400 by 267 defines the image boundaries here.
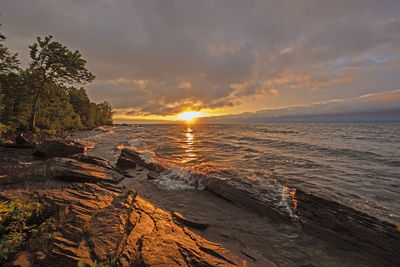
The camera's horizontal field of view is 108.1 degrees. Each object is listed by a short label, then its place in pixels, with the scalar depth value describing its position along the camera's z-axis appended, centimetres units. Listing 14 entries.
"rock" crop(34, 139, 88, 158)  1198
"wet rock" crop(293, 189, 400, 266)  414
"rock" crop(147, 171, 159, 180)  931
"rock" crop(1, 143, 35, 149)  1425
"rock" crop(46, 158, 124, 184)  654
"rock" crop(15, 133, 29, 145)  1539
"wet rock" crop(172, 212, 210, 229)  504
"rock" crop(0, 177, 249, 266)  292
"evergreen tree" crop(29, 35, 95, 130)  2334
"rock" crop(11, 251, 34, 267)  250
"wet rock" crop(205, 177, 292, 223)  576
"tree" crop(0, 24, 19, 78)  2667
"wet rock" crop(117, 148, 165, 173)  1102
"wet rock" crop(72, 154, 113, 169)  949
